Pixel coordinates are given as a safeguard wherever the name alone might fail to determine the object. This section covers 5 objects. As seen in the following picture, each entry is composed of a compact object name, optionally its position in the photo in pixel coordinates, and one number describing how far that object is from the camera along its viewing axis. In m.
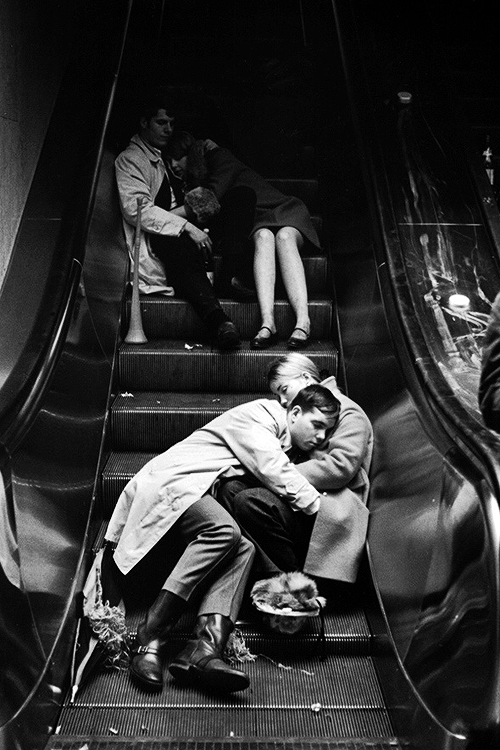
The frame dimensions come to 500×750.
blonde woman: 3.23
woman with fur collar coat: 4.48
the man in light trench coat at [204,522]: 2.96
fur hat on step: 3.09
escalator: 2.51
